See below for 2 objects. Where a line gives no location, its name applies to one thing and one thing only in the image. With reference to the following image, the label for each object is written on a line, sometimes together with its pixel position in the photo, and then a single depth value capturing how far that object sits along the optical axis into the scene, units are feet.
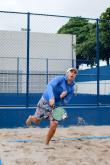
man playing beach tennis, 24.79
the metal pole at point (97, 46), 38.06
